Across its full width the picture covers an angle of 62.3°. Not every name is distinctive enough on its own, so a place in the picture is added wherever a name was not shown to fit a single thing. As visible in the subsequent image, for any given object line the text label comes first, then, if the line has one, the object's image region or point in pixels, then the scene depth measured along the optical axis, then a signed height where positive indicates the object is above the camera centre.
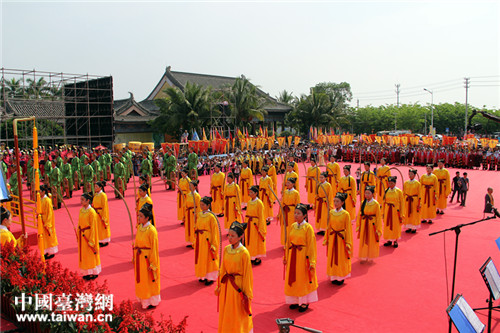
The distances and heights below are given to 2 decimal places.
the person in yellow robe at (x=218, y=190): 11.87 -1.49
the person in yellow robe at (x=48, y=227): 8.74 -1.93
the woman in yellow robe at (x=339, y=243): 7.28 -1.81
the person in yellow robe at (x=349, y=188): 11.39 -1.32
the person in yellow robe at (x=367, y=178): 12.43 -1.13
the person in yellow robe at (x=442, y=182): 12.37 -1.23
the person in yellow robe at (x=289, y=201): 9.21 -1.35
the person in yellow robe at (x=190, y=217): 9.48 -1.80
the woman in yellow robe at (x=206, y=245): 7.21 -1.87
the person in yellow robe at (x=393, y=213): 9.47 -1.64
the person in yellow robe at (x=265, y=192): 11.39 -1.44
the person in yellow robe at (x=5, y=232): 6.32 -1.46
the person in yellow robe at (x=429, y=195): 11.62 -1.52
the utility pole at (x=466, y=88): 44.81 +5.90
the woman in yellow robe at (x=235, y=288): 5.19 -1.88
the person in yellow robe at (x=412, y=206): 10.74 -1.69
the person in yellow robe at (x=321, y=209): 10.42 -1.74
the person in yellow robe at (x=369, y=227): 8.30 -1.75
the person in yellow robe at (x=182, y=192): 11.16 -1.42
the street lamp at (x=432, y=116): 47.73 +2.81
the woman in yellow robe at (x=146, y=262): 6.43 -1.90
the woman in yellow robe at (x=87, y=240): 7.68 -1.88
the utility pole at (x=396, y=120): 51.19 +2.57
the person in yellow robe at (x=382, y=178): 12.98 -1.19
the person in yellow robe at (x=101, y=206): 9.07 -1.50
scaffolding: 23.44 +1.72
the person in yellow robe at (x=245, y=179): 13.11 -1.25
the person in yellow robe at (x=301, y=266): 6.29 -1.92
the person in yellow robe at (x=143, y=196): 9.20 -1.27
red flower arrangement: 4.04 -1.77
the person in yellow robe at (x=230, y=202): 10.31 -1.57
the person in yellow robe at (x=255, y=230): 8.34 -1.83
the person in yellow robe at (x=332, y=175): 14.45 -1.21
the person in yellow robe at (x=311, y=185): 13.77 -1.53
